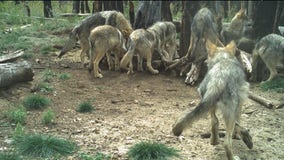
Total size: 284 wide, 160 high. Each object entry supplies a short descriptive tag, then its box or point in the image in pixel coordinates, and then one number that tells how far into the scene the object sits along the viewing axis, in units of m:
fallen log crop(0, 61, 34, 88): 8.81
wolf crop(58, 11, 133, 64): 12.11
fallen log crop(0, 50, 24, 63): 9.36
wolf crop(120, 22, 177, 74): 11.12
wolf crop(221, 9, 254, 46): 13.97
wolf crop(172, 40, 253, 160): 6.15
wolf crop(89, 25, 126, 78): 11.05
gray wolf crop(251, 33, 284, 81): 10.90
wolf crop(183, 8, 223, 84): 11.52
